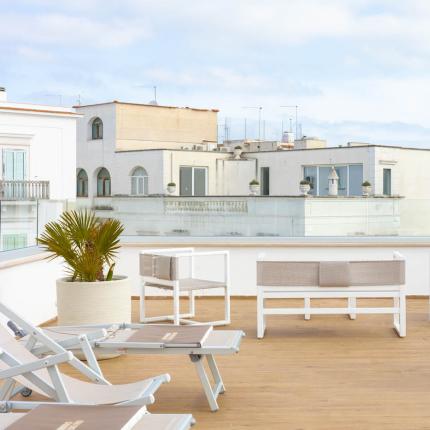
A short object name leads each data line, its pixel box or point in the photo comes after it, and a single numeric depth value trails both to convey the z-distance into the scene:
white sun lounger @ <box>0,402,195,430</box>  3.37
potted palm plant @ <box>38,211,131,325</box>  6.47
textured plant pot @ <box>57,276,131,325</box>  6.46
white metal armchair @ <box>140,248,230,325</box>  7.41
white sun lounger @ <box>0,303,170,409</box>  4.00
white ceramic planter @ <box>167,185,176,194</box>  30.70
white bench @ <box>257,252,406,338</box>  7.09
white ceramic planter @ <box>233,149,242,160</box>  37.56
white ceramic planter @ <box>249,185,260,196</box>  24.98
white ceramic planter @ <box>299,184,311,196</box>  17.34
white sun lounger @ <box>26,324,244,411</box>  4.75
